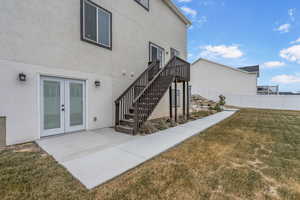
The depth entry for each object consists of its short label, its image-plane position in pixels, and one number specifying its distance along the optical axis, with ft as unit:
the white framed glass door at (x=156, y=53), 28.28
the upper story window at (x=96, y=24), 17.79
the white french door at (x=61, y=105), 15.35
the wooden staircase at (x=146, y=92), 17.86
